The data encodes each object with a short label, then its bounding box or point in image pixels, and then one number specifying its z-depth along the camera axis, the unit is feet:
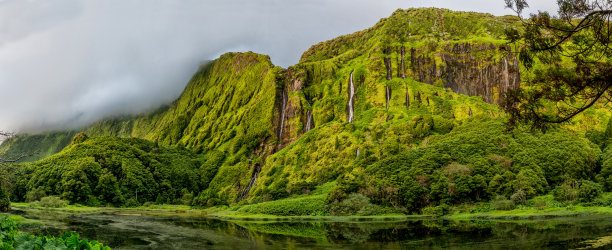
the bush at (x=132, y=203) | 494.18
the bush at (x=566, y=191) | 247.29
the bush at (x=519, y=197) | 255.91
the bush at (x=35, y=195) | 450.38
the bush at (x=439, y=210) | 269.07
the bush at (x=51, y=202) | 399.44
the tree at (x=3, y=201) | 257.34
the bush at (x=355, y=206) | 294.25
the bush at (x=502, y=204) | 251.80
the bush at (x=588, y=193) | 240.12
